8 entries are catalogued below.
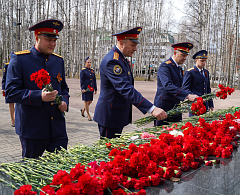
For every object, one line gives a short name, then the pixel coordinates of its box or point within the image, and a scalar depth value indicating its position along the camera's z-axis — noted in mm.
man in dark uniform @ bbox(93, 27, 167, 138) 2912
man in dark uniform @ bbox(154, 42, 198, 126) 4207
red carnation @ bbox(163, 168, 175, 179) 1624
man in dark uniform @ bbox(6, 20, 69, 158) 2645
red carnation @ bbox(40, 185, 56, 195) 1247
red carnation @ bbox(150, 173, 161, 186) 1544
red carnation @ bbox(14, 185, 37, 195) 1195
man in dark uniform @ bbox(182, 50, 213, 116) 5371
